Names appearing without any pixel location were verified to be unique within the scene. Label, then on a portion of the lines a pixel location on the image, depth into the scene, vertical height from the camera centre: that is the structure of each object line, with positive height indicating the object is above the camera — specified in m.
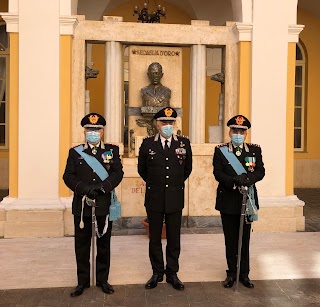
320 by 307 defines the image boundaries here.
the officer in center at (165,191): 4.16 -0.46
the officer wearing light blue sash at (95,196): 3.96 -0.47
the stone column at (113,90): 6.77 +0.84
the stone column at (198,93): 6.99 +0.83
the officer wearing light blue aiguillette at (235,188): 4.17 -0.43
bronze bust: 6.75 +0.83
